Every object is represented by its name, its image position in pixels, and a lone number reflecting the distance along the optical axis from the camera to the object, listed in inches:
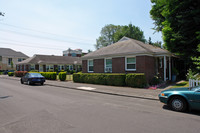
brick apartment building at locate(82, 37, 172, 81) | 566.3
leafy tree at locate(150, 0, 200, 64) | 507.2
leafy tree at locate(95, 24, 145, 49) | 2034.9
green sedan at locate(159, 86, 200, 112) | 221.0
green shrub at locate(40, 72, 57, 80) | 903.7
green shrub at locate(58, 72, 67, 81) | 821.2
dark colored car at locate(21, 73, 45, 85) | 648.4
